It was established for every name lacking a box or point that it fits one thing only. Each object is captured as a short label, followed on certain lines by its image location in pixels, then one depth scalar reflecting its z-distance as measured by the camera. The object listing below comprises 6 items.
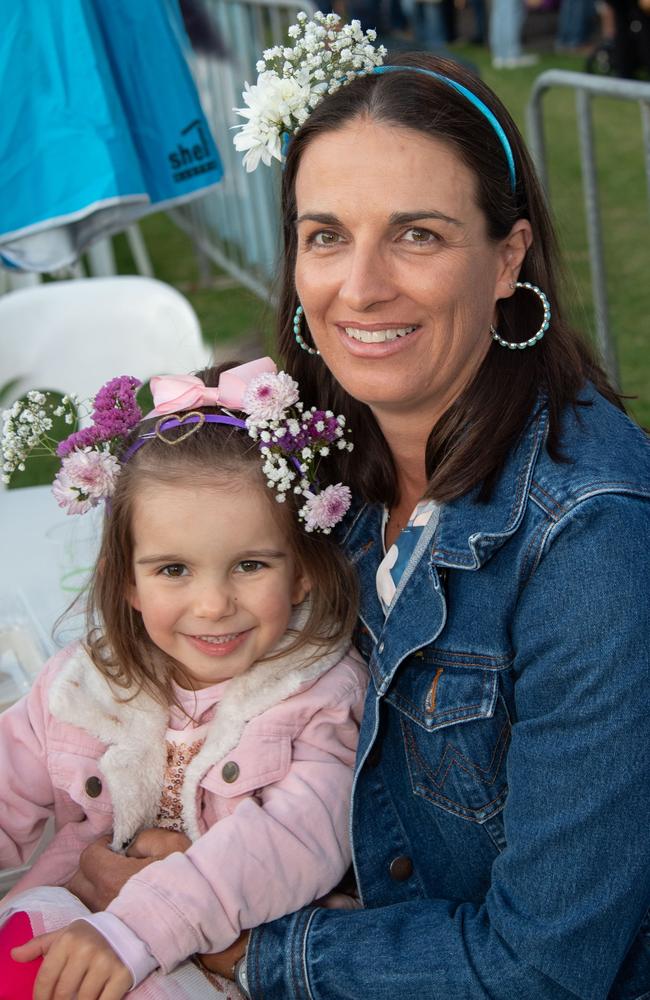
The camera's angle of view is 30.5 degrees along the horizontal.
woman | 1.59
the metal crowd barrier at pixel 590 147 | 3.62
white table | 2.49
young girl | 1.93
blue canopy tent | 3.34
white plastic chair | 3.73
